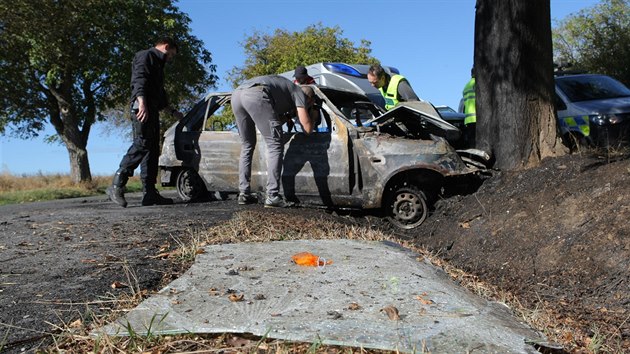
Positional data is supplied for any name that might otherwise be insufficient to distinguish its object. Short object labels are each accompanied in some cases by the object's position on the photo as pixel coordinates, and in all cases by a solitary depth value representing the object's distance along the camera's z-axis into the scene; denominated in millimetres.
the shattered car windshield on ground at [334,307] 2617
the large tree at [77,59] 20312
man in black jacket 7344
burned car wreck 6711
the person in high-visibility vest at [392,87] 8102
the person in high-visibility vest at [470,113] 8977
